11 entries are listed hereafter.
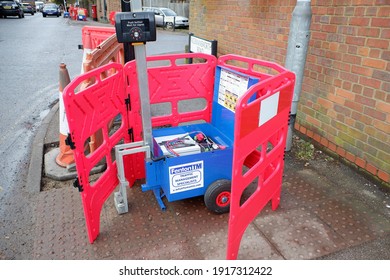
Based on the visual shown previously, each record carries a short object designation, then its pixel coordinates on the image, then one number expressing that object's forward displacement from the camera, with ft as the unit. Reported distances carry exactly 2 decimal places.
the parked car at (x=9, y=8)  98.50
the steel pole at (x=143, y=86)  8.52
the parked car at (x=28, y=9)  143.54
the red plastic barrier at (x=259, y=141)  6.59
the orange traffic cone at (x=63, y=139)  12.27
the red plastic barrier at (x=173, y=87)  11.09
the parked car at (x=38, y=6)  201.66
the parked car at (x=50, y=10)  134.92
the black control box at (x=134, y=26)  7.99
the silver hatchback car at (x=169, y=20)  75.56
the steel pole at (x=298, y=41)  11.39
